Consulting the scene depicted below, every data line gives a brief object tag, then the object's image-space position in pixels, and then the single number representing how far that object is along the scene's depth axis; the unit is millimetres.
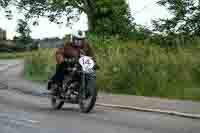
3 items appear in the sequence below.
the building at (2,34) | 106638
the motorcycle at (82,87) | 15203
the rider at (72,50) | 15570
